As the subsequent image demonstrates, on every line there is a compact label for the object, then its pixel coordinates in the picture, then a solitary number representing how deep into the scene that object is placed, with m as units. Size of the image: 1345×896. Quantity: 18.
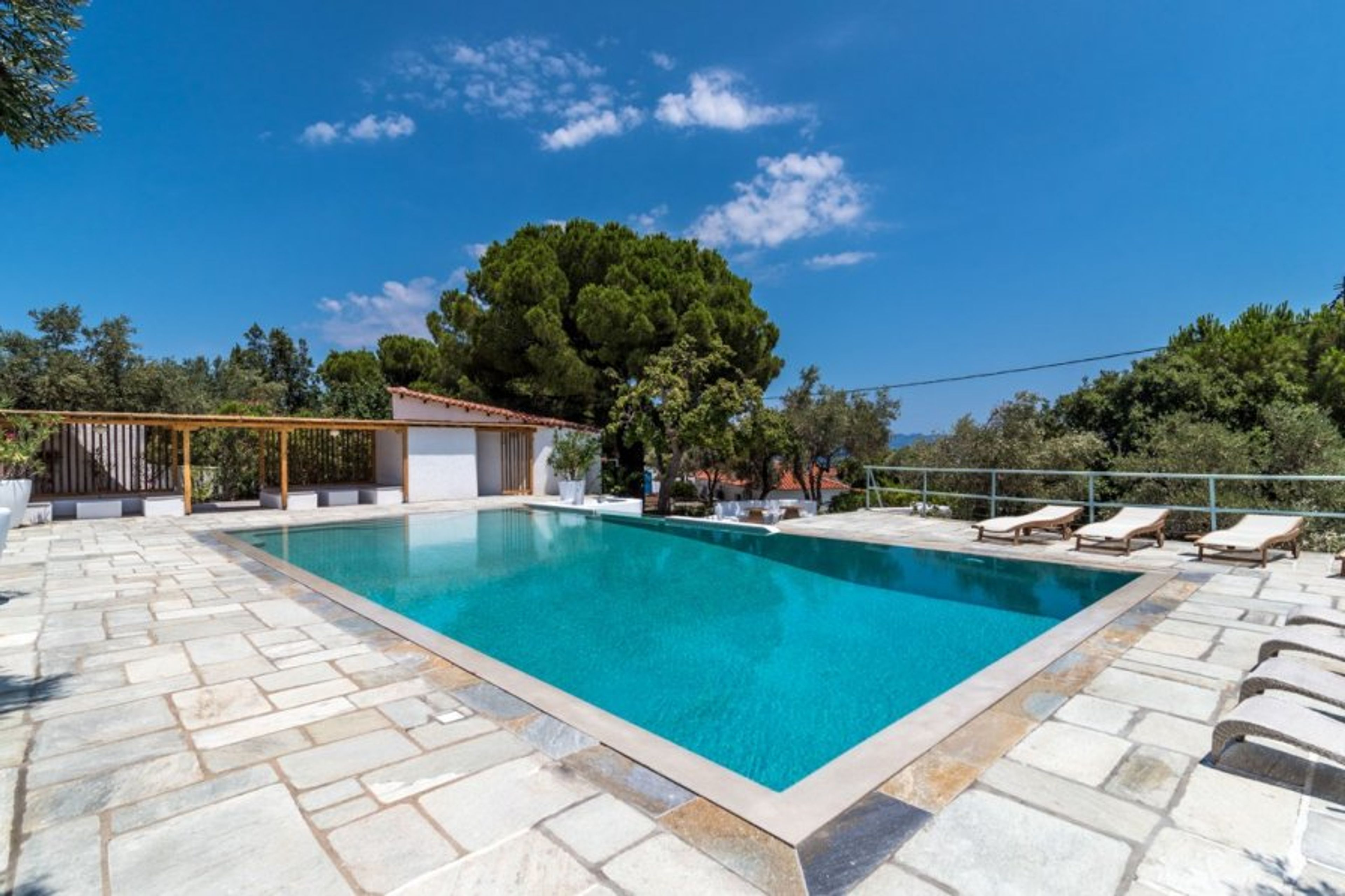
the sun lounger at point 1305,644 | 3.52
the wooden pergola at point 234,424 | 12.08
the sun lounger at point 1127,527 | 8.37
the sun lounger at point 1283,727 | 2.54
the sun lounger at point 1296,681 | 2.99
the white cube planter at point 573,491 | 16.42
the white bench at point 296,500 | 14.90
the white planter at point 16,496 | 8.59
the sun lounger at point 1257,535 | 7.20
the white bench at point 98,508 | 12.49
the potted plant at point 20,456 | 8.22
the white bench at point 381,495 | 16.14
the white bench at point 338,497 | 15.59
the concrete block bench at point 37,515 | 11.58
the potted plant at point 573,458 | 17.58
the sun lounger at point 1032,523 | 9.26
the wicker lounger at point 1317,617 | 4.14
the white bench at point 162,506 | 12.98
